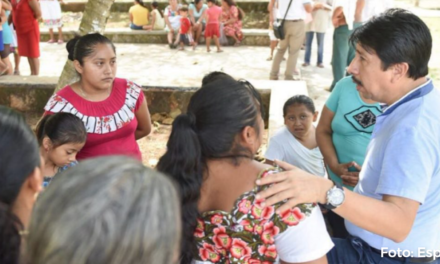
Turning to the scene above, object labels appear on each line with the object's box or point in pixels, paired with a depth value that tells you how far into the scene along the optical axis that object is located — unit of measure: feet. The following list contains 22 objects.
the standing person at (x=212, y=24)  33.04
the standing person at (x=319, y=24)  26.78
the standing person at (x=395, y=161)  5.73
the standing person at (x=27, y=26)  23.98
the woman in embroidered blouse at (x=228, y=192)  4.99
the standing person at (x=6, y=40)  24.49
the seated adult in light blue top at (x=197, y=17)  35.19
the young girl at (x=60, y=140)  9.28
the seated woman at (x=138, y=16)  37.86
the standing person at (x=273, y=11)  25.90
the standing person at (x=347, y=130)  9.34
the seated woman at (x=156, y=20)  37.88
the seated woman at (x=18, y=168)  4.20
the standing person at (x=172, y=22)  34.81
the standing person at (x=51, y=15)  34.12
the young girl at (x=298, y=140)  10.23
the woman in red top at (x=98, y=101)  10.05
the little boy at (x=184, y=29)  34.01
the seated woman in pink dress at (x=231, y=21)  34.55
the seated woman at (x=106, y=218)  2.85
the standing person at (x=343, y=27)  19.47
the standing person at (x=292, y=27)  22.27
